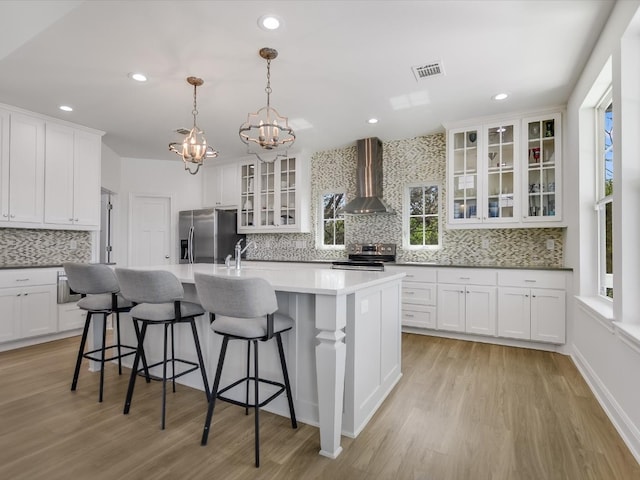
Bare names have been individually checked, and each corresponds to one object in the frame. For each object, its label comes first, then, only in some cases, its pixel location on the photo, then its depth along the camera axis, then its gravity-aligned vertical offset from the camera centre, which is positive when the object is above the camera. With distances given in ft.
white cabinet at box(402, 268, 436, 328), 13.53 -2.24
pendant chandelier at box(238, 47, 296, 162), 8.18 +2.75
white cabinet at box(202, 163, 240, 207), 19.58 +3.38
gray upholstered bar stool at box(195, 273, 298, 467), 5.56 -1.19
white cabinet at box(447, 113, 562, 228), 12.30 +2.74
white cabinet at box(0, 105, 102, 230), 12.14 +2.70
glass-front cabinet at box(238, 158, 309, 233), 17.75 +2.46
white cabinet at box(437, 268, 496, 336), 12.57 -2.17
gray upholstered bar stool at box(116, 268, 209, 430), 6.80 -1.26
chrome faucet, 9.85 -0.47
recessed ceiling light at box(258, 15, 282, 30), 7.27 +4.87
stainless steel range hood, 15.85 +3.33
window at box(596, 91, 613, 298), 9.04 +1.45
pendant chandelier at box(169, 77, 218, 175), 9.68 +2.77
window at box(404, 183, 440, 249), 15.51 +1.31
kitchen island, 5.83 -2.17
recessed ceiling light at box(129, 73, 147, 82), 9.74 +4.85
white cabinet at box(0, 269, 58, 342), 11.79 -2.26
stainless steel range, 14.67 -0.58
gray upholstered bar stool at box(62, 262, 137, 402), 7.95 -1.17
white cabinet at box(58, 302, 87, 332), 13.21 -3.02
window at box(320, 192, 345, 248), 17.75 +1.19
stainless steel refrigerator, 18.42 +0.42
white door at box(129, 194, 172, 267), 18.85 +0.69
